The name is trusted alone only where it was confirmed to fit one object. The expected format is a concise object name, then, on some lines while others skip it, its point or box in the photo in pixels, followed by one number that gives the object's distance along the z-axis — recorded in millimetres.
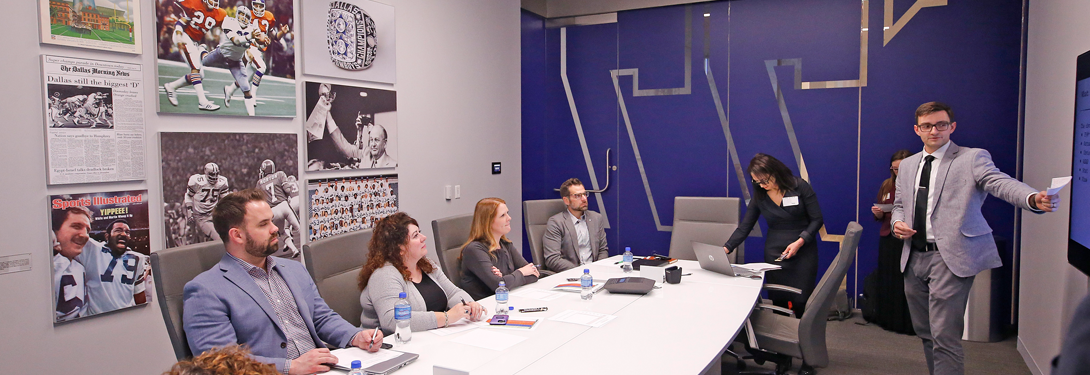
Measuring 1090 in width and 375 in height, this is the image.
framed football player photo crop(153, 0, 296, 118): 3193
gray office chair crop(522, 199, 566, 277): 4664
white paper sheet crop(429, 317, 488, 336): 2516
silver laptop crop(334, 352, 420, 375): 1994
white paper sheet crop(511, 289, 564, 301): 3180
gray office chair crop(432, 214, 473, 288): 3719
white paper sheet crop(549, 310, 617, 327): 2664
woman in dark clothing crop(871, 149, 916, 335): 4746
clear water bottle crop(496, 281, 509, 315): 2828
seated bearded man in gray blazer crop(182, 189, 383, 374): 2145
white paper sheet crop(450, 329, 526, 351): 2334
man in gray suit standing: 2979
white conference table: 2119
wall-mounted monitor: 2604
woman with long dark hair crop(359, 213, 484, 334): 2652
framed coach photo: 4031
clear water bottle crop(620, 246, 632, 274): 3840
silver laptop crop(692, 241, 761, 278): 3689
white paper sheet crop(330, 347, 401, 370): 2114
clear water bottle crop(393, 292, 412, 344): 2348
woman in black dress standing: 4125
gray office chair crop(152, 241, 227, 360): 2170
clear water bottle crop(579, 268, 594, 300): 3119
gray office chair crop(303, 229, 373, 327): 2777
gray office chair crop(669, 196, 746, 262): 4637
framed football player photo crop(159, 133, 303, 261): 3229
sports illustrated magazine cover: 2828
